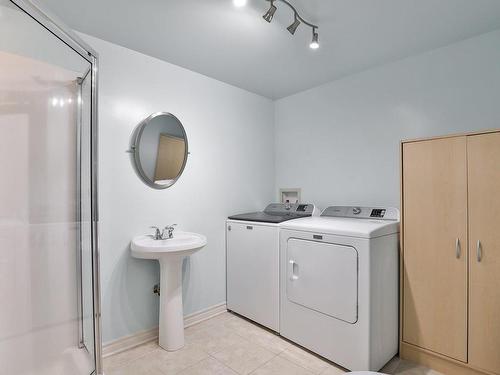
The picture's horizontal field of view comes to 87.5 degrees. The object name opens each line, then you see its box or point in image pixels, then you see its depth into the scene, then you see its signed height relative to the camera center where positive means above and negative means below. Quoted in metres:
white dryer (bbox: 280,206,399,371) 1.74 -0.74
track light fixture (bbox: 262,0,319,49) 1.52 +1.04
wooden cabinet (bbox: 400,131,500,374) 1.61 -0.45
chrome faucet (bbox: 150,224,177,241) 2.18 -0.39
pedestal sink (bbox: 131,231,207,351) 2.06 -0.87
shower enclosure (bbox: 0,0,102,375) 1.28 -0.05
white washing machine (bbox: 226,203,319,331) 2.32 -0.72
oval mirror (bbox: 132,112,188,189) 2.19 +0.34
